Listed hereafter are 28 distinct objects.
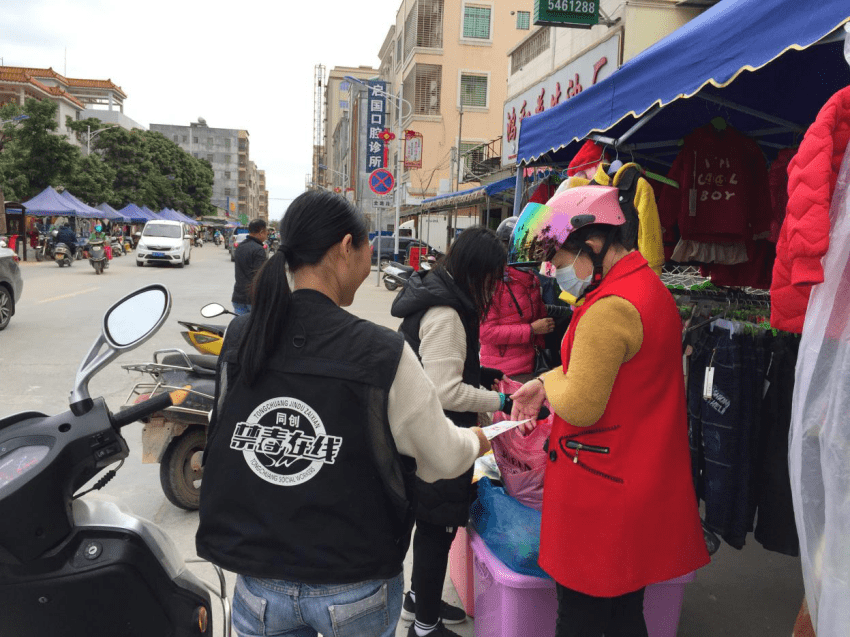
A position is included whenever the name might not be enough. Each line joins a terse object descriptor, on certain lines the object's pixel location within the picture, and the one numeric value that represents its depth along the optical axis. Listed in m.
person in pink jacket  3.84
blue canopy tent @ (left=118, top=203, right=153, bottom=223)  47.09
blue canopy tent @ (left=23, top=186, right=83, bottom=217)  27.42
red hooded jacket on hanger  1.84
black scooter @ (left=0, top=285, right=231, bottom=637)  1.41
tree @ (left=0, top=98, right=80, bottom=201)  28.03
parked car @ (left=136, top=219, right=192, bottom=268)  27.44
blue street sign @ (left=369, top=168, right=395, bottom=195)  17.81
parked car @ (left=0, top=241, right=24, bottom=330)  10.67
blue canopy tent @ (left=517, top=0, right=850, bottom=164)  2.53
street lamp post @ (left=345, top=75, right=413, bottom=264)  19.73
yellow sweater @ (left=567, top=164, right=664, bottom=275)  3.81
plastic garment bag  1.72
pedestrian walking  8.05
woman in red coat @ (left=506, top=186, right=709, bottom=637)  2.02
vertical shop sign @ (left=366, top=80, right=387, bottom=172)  32.22
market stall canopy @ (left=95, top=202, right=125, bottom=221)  37.66
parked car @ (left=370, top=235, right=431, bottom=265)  29.17
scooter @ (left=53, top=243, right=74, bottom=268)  25.38
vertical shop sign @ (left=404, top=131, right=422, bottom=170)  26.69
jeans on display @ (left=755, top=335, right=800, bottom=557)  2.87
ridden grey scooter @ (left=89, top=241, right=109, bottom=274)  21.92
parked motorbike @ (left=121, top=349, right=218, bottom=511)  4.34
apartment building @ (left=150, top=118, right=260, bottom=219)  121.88
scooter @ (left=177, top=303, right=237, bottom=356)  5.44
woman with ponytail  1.50
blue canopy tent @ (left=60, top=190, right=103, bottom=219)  29.77
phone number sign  10.74
